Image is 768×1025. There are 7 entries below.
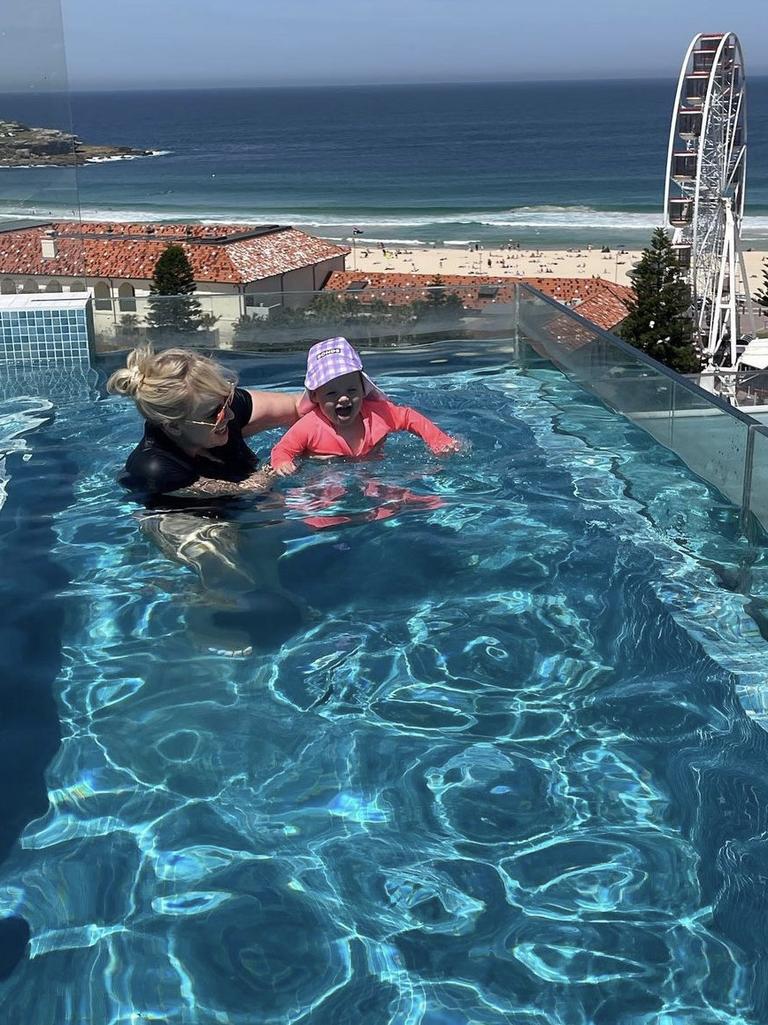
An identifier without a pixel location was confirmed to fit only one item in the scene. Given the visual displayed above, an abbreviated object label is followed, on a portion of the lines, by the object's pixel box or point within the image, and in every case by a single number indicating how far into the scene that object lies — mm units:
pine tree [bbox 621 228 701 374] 26594
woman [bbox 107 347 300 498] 4348
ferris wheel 21906
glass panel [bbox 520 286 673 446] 5746
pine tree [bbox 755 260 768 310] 31203
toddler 5000
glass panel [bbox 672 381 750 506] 4809
